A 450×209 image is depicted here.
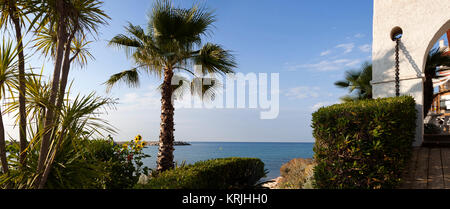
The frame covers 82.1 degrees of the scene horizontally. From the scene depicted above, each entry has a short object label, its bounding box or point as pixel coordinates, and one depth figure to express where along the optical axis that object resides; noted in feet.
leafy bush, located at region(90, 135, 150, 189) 17.20
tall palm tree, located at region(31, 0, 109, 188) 11.15
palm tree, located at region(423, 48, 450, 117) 28.12
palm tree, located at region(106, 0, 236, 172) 23.02
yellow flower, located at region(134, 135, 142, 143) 19.85
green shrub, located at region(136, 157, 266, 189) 11.98
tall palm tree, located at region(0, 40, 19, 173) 10.52
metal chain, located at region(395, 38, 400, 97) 21.20
